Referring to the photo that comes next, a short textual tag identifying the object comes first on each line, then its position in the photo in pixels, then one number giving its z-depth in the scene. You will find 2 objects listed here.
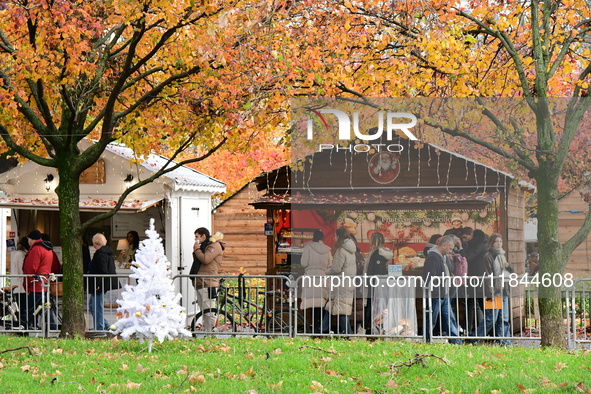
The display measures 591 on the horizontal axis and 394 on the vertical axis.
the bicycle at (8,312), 15.45
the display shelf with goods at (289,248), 14.52
